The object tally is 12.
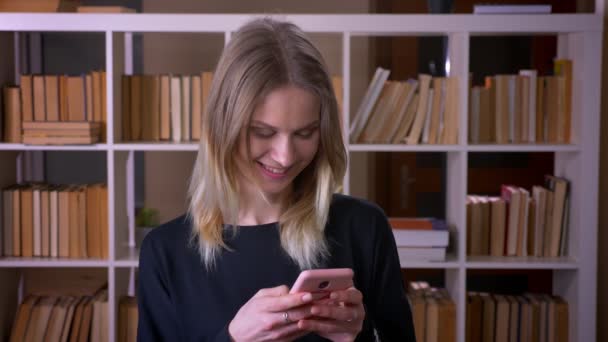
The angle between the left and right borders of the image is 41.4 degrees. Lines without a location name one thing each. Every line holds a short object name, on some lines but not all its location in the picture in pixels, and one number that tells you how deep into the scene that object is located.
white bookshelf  3.24
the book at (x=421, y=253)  3.36
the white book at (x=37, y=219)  3.41
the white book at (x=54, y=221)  3.41
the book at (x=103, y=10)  3.27
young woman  1.60
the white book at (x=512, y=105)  3.43
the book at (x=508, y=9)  3.28
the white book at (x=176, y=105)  3.41
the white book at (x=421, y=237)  3.36
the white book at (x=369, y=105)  3.37
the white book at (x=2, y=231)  3.41
